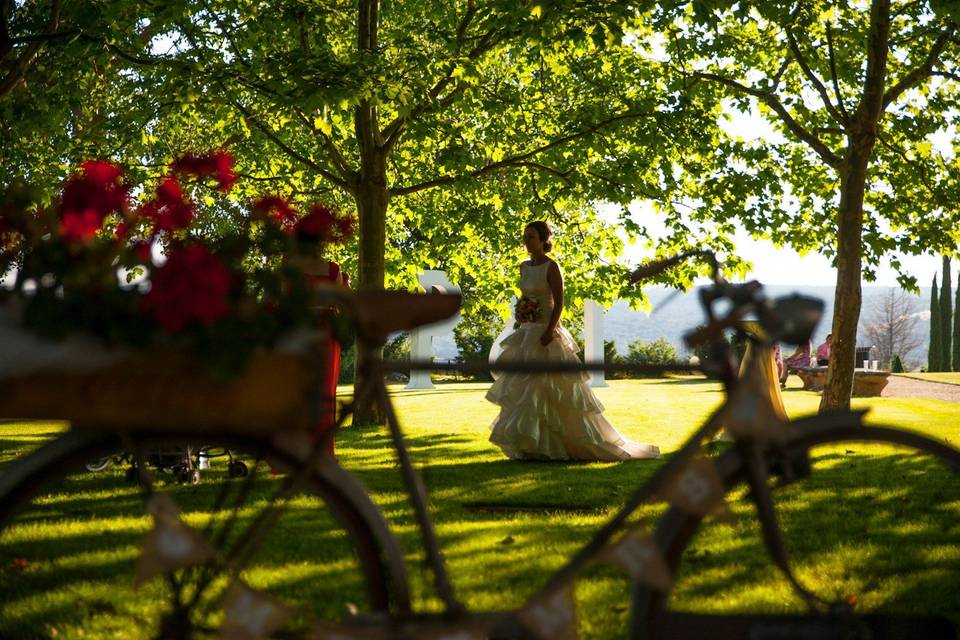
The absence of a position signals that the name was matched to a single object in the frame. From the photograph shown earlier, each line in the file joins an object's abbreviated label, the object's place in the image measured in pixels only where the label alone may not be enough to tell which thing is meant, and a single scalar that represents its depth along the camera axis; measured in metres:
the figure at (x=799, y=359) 34.67
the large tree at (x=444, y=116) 12.62
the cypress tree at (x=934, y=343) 52.50
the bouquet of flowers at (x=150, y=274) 2.44
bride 10.77
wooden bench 25.75
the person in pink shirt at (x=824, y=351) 32.12
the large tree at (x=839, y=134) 15.17
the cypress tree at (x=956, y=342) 51.66
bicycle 2.67
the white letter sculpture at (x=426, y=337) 29.88
